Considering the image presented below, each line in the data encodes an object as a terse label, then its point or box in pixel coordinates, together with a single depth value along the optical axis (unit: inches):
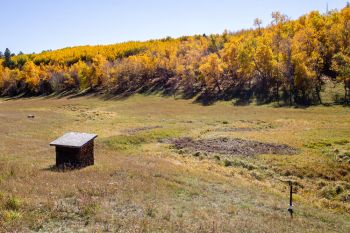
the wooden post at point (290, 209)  752.0
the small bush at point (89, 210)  586.0
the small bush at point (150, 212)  618.1
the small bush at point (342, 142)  1595.7
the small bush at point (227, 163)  1362.8
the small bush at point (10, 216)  517.0
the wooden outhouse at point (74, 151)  1048.2
